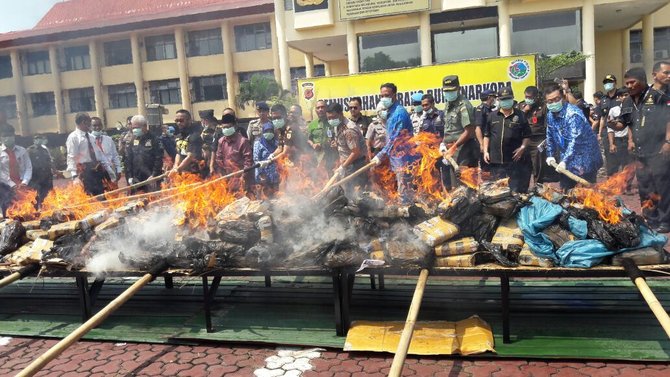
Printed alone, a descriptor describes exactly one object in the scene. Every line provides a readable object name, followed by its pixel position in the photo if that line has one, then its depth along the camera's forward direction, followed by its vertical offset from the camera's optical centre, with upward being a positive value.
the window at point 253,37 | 30.22 +5.92
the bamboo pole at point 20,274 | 4.56 -1.12
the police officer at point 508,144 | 6.93 -0.36
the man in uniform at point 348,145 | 6.54 -0.21
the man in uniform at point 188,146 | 8.31 -0.08
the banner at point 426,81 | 12.12 +1.09
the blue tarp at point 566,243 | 3.79 -0.99
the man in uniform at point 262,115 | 7.77 +0.31
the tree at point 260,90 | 23.62 +2.15
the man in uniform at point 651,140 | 5.99 -0.40
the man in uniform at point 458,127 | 7.13 -0.09
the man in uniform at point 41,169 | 9.28 -0.34
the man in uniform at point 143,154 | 8.50 -0.17
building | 18.89 +4.04
